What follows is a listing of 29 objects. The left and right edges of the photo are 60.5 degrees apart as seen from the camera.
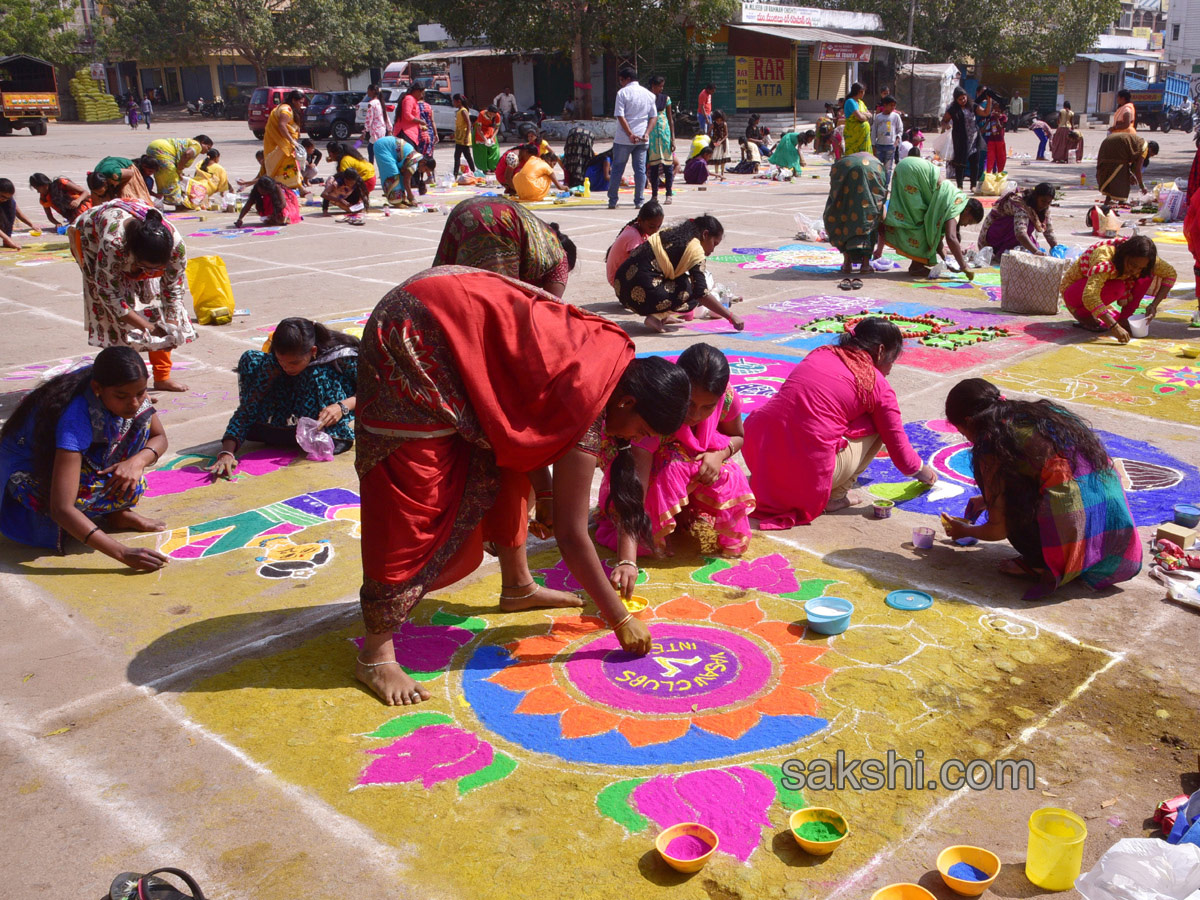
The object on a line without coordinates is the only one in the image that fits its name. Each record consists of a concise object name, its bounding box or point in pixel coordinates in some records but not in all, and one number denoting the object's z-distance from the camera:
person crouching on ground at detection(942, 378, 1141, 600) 3.52
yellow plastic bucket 2.28
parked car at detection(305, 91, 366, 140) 29.44
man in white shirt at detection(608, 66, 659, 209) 13.29
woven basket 7.98
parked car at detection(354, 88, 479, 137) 28.47
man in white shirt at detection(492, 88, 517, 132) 29.70
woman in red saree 2.81
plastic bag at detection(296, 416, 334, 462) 5.21
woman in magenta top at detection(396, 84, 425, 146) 17.05
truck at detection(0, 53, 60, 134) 34.06
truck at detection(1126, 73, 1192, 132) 35.66
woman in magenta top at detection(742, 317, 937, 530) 4.30
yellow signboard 34.50
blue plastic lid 3.66
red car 27.67
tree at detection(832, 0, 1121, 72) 39.44
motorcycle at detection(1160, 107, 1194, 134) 35.38
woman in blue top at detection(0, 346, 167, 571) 3.88
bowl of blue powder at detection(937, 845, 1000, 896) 2.29
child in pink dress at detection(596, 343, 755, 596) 3.79
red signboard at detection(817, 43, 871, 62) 34.19
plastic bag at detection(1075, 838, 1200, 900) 2.17
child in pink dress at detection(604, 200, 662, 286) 7.52
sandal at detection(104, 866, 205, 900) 2.09
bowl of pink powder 2.34
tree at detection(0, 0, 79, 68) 43.47
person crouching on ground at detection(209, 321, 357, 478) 5.19
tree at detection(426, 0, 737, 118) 28.86
